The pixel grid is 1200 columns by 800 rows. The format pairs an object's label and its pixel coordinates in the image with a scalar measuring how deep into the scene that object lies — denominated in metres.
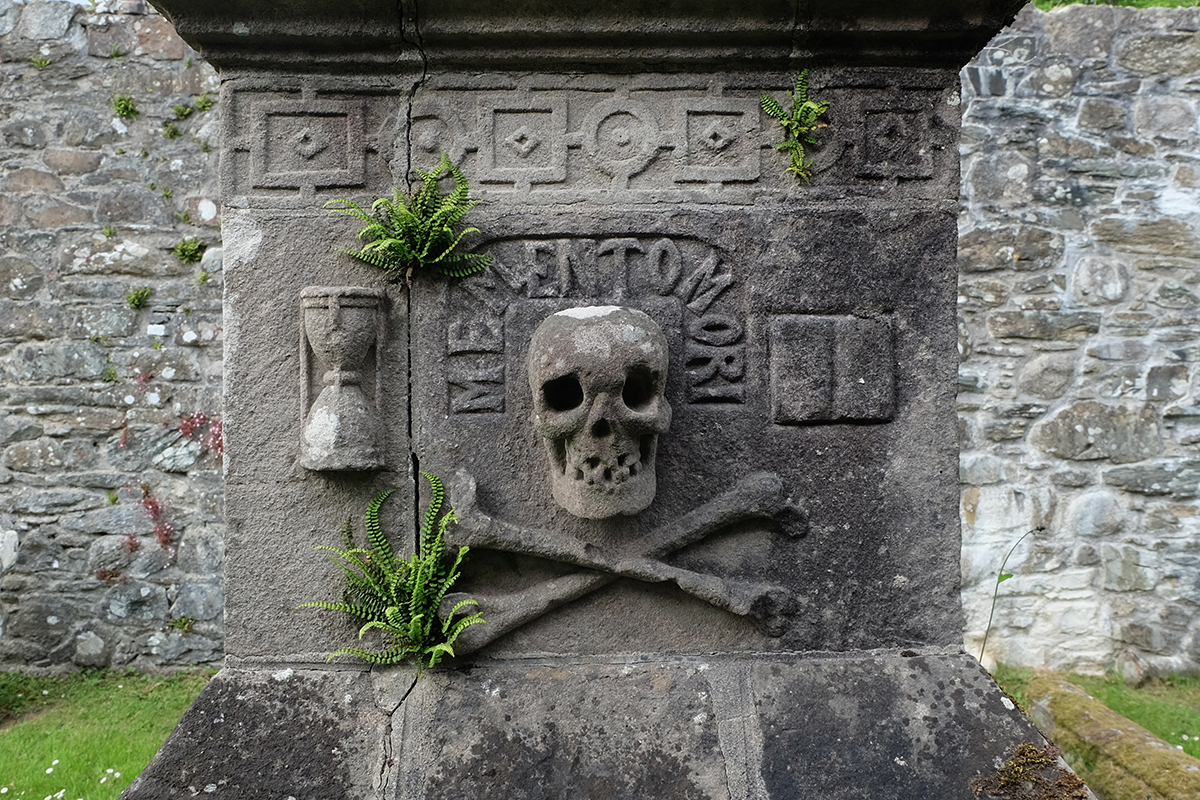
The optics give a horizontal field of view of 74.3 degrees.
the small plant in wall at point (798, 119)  1.97
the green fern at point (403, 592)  1.86
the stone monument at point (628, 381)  1.90
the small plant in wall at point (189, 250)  4.64
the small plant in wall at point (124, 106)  4.62
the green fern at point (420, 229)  1.89
